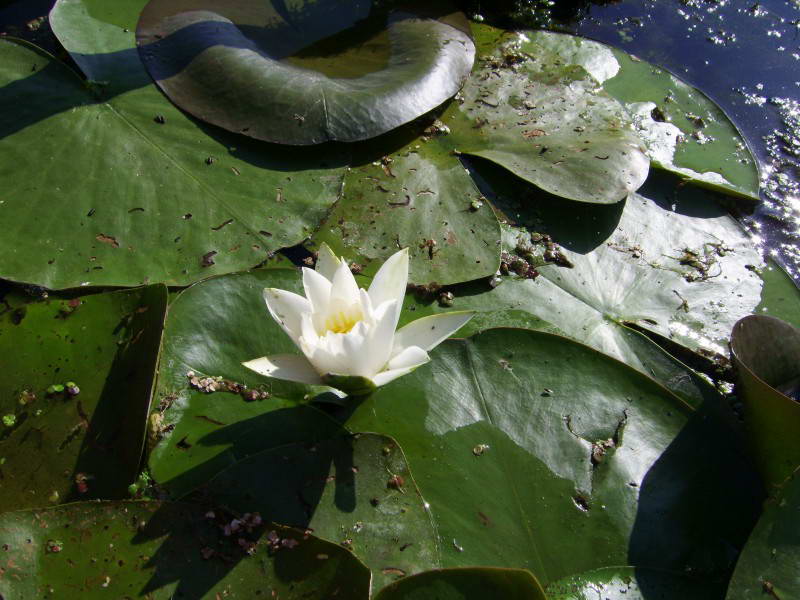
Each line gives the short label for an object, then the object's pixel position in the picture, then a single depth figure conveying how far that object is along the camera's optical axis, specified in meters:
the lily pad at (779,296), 0.77
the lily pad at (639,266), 0.76
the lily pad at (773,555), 0.65
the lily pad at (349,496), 0.66
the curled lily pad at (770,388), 0.68
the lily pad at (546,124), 0.79
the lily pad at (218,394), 0.67
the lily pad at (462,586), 0.63
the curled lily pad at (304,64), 0.78
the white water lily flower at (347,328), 0.65
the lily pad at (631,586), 0.66
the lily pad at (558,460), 0.67
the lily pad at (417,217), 0.76
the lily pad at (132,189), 0.73
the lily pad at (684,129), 0.83
